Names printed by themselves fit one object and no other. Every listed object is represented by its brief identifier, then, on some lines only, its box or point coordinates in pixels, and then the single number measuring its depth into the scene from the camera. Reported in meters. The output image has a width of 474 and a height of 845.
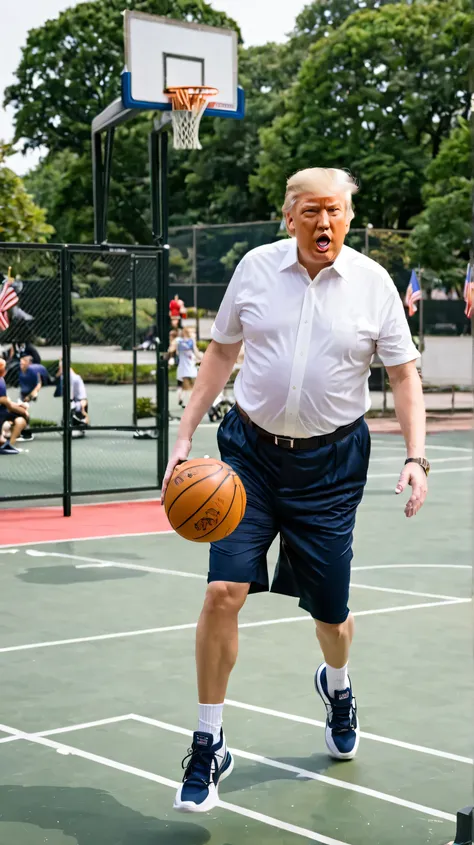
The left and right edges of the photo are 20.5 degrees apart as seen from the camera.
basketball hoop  14.55
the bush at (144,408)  26.33
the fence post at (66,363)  13.54
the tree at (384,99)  46.88
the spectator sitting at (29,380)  21.62
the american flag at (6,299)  15.79
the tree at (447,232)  29.16
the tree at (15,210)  35.06
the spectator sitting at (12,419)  19.47
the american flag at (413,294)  25.81
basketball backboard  14.78
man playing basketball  5.00
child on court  26.78
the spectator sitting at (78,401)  22.12
